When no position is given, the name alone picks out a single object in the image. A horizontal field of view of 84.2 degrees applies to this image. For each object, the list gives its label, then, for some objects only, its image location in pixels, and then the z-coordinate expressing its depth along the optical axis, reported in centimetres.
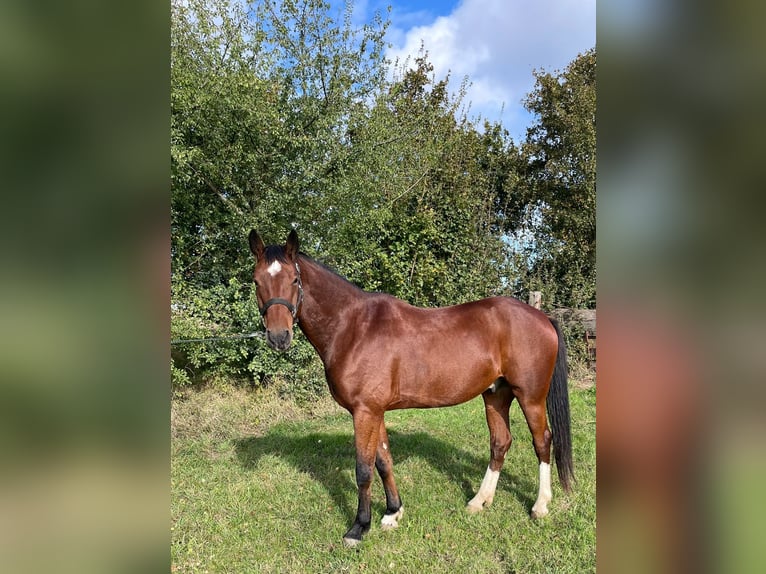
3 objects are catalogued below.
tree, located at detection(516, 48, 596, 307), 877
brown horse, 285
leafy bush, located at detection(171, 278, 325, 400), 564
